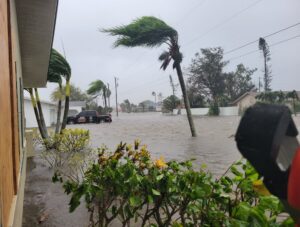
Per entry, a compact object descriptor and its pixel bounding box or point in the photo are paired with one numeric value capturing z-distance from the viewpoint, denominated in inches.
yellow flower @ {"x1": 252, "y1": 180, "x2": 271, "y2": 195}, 39.4
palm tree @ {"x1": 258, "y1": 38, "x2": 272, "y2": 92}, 1024.3
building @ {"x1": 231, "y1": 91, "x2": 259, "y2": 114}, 1168.0
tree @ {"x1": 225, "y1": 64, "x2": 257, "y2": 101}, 1412.8
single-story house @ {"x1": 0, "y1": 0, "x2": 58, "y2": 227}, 47.2
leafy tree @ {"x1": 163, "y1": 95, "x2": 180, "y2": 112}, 1440.5
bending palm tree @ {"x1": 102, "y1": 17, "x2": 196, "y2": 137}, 380.9
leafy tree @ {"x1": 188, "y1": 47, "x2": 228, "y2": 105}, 1369.4
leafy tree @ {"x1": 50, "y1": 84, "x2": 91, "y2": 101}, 1852.1
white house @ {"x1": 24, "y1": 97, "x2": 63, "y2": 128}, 768.0
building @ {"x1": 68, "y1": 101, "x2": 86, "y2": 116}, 1399.4
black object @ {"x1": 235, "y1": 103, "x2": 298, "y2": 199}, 14.6
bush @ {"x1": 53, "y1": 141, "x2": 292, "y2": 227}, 51.1
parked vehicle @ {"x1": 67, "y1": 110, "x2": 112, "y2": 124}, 946.9
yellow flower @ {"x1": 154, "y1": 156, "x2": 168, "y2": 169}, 64.2
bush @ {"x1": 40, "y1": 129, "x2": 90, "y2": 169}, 218.6
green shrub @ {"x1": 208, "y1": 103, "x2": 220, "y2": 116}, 1067.7
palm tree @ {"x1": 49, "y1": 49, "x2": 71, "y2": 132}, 306.8
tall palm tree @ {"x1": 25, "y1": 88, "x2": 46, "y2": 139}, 329.3
